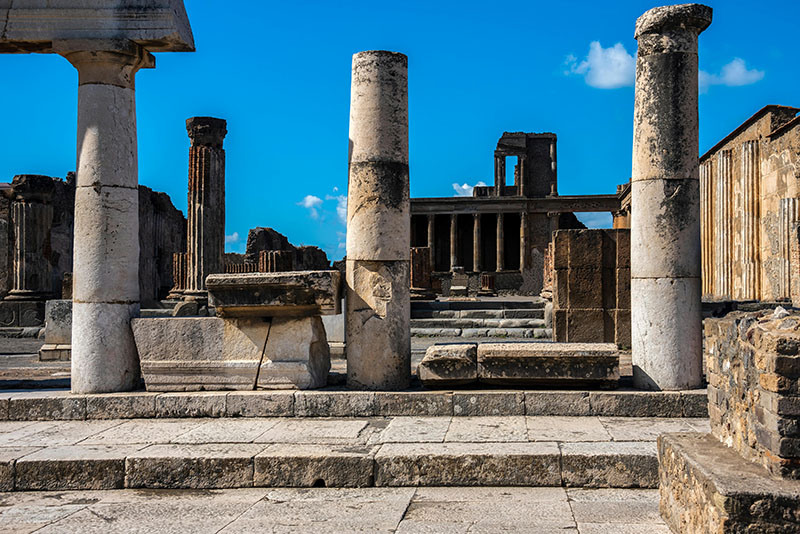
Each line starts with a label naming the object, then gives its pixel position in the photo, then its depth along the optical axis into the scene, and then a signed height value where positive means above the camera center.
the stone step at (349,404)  7.14 -1.05
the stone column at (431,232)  45.17 +3.63
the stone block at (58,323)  13.71 -0.51
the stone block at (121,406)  7.57 -1.10
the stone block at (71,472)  5.86 -1.36
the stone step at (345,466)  5.54 -1.28
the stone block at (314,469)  5.70 -1.31
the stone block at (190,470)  5.80 -1.33
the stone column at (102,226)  8.00 +0.71
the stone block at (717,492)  3.51 -0.96
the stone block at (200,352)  7.85 -0.60
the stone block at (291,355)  7.73 -0.62
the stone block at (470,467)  5.59 -1.27
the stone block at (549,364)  7.41 -0.68
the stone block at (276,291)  7.56 +0.02
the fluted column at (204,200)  19.67 +2.41
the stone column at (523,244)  44.38 +2.83
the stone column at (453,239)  45.28 +3.16
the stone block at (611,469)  5.50 -1.26
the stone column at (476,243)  45.25 +2.94
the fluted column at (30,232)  22.12 +1.80
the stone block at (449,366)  7.58 -0.72
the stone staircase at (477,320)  15.21 -0.56
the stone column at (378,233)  7.82 +0.62
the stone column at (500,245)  45.06 +2.82
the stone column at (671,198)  7.44 +0.92
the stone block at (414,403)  7.27 -1.04
